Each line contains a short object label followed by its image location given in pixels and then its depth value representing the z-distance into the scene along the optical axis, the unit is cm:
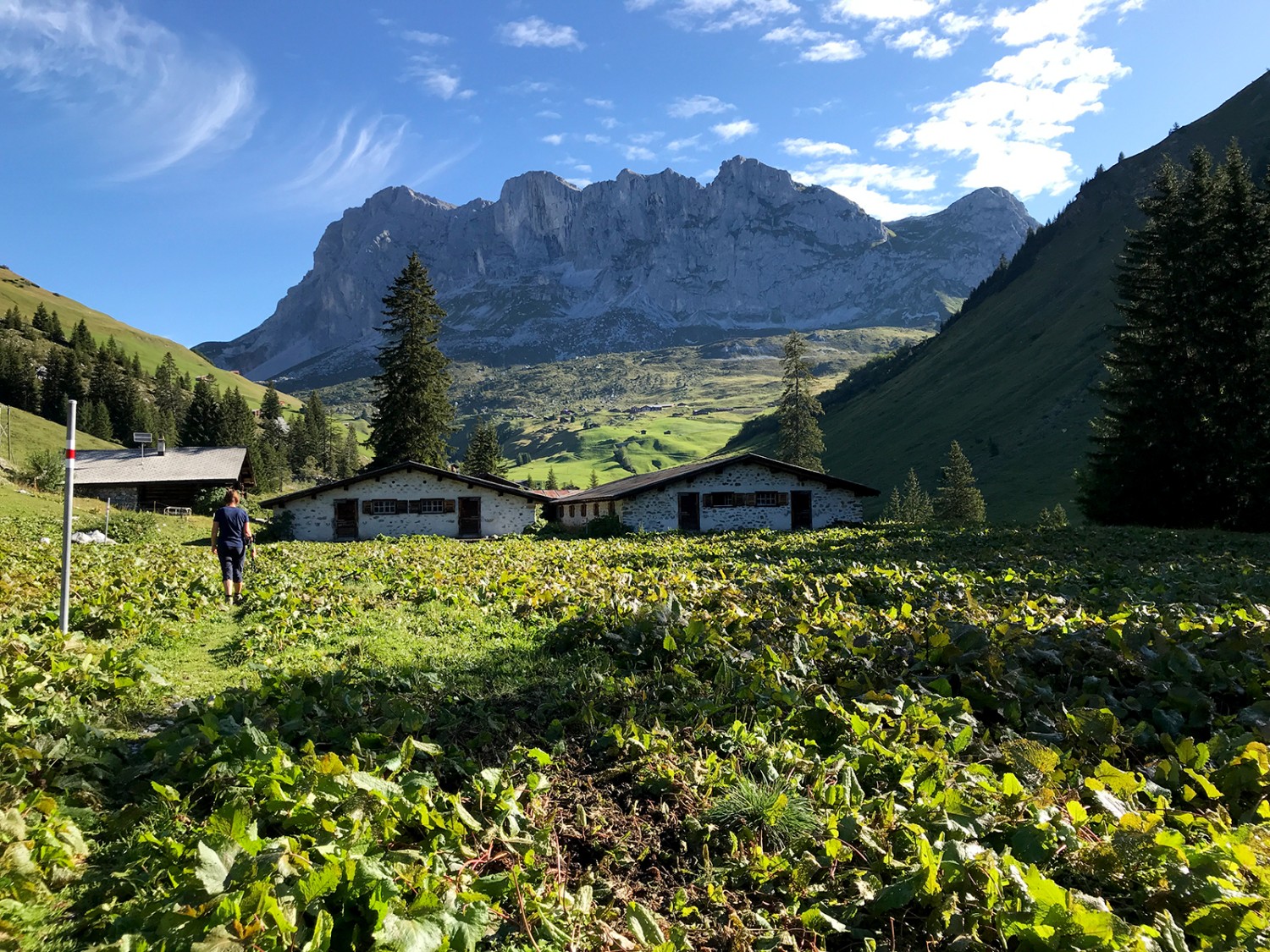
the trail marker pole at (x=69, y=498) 737
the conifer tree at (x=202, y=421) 9975
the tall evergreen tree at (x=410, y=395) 4981
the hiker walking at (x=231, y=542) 1283
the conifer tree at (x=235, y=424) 10056
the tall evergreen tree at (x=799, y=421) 6622
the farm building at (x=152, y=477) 5641
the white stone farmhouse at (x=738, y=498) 3806
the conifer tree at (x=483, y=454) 7562
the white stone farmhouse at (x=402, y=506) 3822
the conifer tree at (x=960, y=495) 7238
